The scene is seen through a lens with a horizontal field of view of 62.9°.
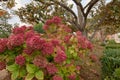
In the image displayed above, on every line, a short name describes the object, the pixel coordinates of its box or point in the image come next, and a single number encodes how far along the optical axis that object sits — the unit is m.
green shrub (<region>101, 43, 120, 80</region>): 2.82
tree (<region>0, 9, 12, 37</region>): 8.74
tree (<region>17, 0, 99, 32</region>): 5.45
